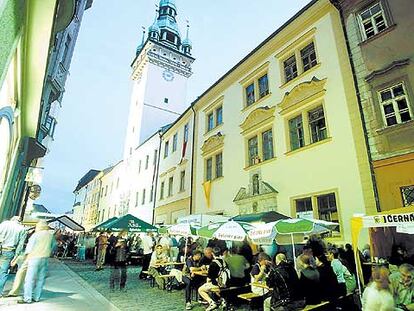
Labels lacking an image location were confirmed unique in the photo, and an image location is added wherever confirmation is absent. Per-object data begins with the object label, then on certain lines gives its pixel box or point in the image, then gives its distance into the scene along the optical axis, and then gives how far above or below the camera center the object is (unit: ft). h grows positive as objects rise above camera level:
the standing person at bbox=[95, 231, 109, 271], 52.28 -0.82
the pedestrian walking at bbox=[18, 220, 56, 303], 22.86 -1.26
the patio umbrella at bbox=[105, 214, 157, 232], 47.91 +3.49
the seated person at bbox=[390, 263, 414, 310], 16.94 -2.35
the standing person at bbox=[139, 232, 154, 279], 55.91 +0.26
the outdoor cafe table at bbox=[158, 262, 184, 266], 36.42 -2.30
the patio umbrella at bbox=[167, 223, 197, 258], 37.06 +2.20
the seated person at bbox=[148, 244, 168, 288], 34.13 -2.27
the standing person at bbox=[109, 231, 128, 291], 32.99 -2.17
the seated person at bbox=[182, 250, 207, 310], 26.26 -2.90
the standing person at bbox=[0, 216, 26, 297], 23.76 +0.05
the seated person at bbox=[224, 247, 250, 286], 25.44 -1.99
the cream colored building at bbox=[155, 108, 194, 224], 69.62 +19.81
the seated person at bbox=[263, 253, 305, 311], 18.75 -2.80
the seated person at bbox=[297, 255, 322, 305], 19.07 -2.45
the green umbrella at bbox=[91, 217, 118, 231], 48.72 +3.10
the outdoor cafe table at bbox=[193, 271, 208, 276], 27.89 -2.63
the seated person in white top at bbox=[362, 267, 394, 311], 14.96 -2.46
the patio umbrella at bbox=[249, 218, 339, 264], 24.11 +1.64
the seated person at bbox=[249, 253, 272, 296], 23.68 -2.05
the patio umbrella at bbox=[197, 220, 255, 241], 27.12 +1.61
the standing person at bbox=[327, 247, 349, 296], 22.12 -1.79
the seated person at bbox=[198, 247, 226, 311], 24.02 -3.29
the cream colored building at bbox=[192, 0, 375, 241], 33.86 +17.26
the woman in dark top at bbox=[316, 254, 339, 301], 19.54 -2.32
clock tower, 116.98 +72.13
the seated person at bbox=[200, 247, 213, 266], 30.66 -1.22
